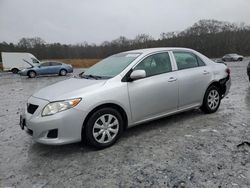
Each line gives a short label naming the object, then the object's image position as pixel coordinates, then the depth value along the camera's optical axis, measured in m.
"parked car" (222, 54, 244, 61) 38.31
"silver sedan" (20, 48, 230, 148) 3.26
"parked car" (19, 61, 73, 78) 19.47
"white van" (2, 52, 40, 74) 28.27
